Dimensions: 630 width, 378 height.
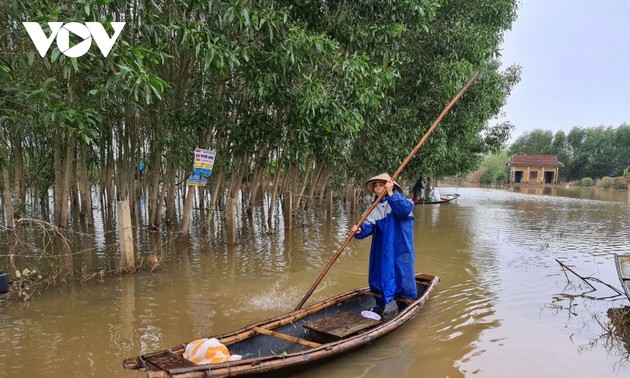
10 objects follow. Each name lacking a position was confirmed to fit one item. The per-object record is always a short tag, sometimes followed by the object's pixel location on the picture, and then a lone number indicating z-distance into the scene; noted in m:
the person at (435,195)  20.61
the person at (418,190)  18.53
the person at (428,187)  24.02
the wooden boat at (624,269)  5.49
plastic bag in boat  3.27
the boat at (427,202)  19.69
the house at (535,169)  49.22
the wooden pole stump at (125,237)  6.41
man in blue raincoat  4.85
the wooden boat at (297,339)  3.11
